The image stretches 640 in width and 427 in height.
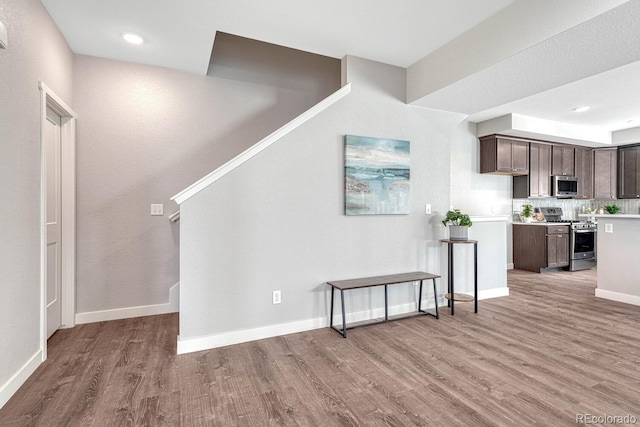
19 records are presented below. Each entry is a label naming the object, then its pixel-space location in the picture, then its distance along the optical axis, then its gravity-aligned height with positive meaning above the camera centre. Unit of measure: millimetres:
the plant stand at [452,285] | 3652 -765
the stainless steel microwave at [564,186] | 6386 +512
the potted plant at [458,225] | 3689 -135
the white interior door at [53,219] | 2883 -52
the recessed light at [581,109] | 4957 +1548
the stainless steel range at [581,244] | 6195 -584
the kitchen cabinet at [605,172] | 6883 +827
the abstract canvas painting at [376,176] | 3338 +382
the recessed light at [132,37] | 2901 +1538
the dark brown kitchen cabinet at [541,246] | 5941 -606
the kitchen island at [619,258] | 4062 -566
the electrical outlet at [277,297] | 3040 -759
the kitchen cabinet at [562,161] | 6422 +1003
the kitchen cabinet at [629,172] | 6566 +799
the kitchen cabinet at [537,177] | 6184 +670
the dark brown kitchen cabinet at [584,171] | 6711 +823
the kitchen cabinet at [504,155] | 5805 +1006
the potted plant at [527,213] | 6430 -18
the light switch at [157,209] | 3547 +37
